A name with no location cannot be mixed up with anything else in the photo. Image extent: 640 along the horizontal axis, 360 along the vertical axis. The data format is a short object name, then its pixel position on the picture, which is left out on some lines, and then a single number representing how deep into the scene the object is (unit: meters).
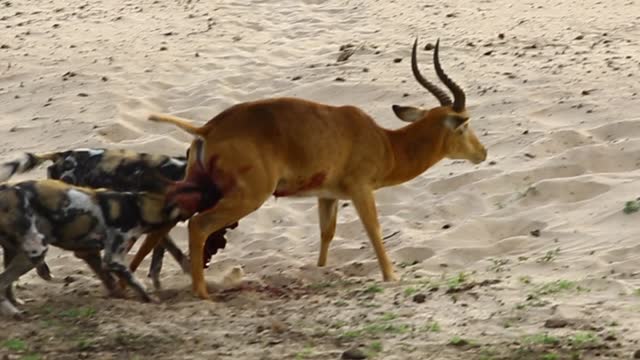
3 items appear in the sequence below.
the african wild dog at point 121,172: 19.83
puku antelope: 18.83
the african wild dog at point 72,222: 17.70
